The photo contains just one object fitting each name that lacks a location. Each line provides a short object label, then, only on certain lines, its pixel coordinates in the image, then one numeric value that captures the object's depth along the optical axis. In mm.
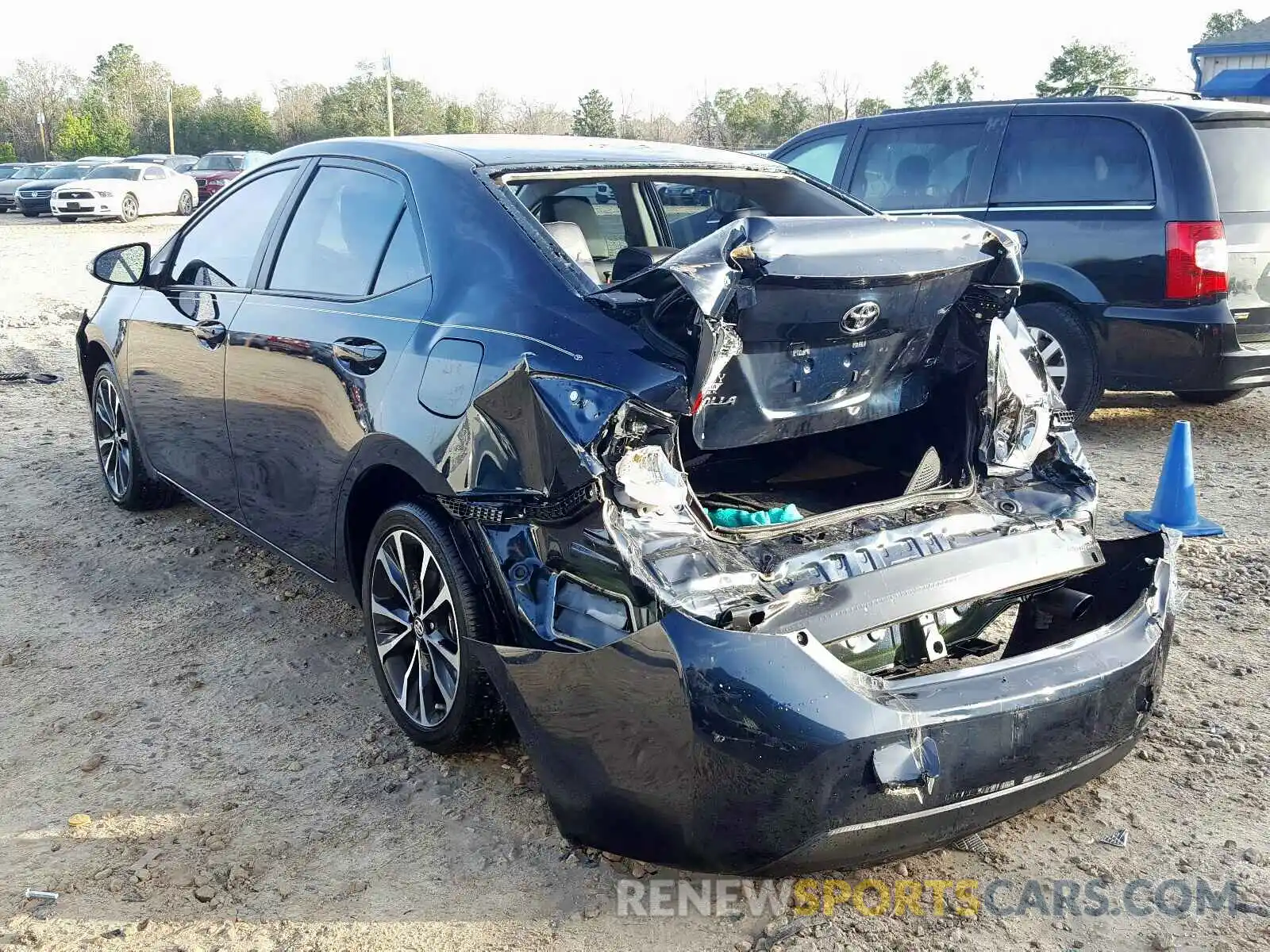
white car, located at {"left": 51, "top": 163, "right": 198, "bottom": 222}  26828
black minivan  6188
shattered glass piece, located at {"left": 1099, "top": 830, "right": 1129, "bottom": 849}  2889
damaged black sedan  2410
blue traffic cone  5090
